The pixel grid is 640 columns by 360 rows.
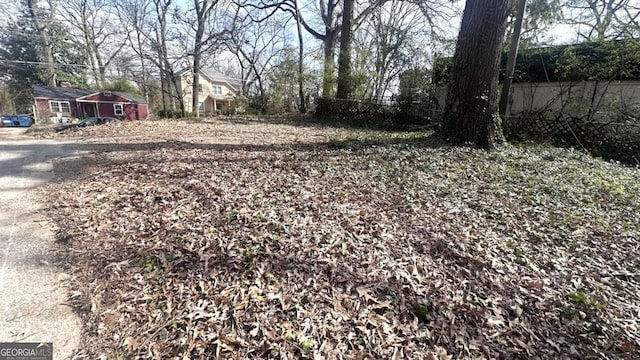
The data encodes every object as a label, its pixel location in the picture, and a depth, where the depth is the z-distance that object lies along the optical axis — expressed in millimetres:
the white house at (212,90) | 27233
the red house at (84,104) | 18578
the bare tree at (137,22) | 16641
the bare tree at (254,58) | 17688
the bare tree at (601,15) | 10648
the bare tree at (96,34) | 18516
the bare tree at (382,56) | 12250
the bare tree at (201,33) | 14156
